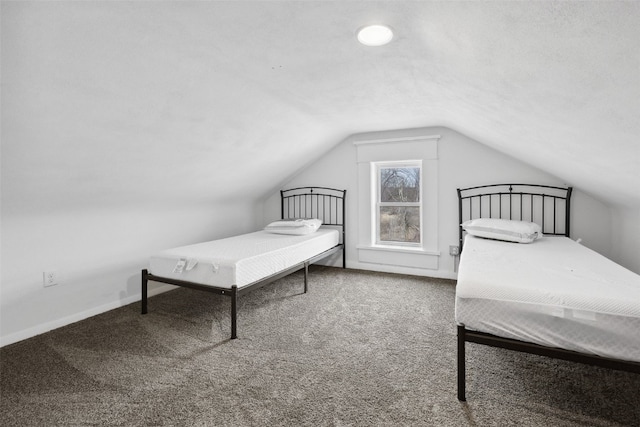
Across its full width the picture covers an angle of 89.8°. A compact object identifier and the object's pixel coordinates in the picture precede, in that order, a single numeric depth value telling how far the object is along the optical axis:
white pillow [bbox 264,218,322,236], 3.93
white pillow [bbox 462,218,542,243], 2.93
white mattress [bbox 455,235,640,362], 1.41
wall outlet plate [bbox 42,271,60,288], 2.54
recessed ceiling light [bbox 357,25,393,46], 1.59
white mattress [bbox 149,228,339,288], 2.49
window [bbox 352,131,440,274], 4.03
